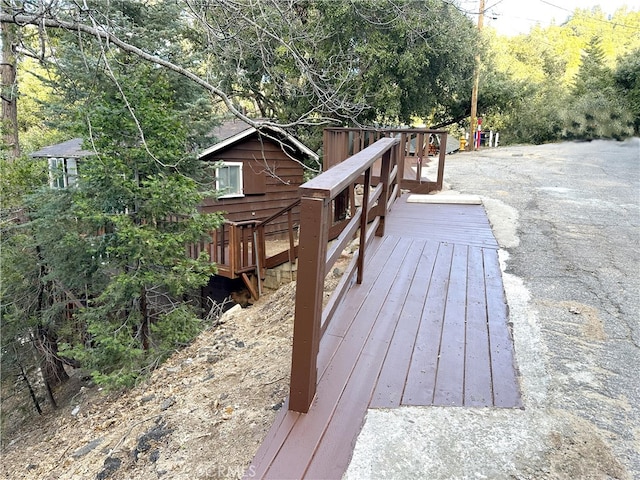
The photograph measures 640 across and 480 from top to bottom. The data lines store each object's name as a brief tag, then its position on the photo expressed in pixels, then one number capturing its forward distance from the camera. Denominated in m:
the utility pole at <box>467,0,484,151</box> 13.51
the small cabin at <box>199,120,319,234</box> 9.64
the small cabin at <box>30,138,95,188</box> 8.79
